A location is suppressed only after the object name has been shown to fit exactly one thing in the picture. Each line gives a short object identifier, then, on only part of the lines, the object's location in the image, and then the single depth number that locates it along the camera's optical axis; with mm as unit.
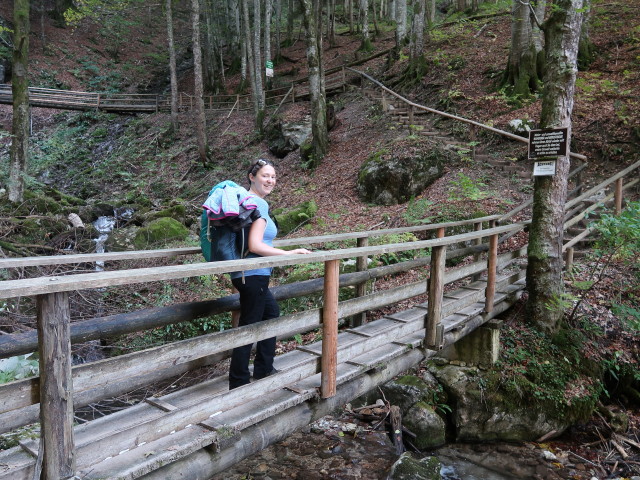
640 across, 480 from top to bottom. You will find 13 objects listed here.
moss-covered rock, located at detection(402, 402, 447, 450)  5457
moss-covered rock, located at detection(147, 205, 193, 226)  13470
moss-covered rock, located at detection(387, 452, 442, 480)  4336
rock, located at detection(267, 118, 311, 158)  18500
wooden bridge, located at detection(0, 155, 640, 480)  1969
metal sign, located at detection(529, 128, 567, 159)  5613
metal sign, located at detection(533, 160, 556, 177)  5792
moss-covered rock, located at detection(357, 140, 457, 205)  11914
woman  3131
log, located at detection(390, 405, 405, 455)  5247
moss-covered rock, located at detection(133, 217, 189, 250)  10766
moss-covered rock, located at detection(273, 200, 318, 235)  12047
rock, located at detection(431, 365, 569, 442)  5547
